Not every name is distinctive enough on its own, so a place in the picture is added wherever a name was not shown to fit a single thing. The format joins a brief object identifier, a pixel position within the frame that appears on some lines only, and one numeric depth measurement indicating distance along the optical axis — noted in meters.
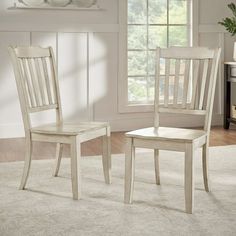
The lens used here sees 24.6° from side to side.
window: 5.39
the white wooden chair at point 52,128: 2.98
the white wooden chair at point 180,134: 2.75
